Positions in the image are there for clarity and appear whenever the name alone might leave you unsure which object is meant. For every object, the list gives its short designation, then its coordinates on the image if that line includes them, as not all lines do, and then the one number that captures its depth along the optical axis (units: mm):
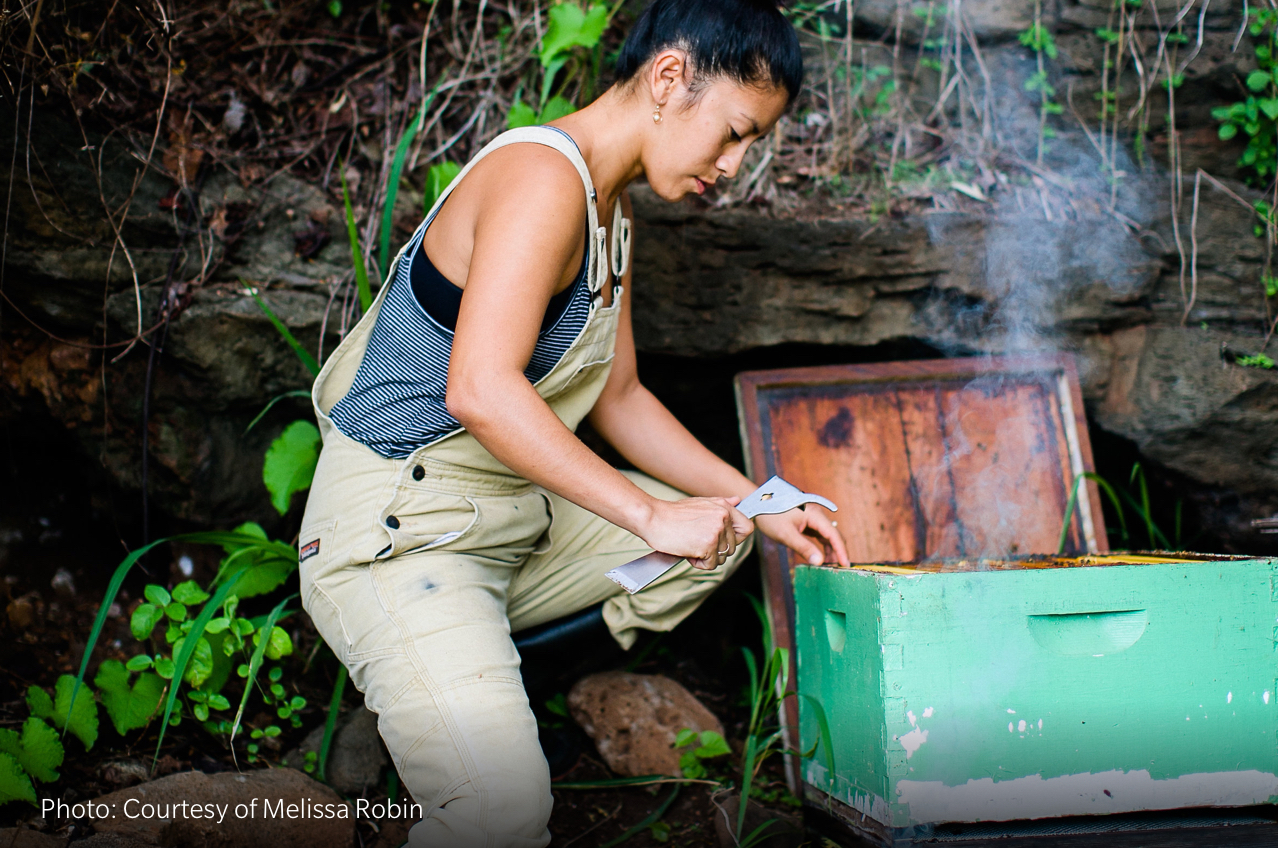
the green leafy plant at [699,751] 2238
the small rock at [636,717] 2289
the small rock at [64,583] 2545
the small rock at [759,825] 1954
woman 1485
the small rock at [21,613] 2436
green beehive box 1533
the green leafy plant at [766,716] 1876
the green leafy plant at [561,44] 2629
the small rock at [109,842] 1630
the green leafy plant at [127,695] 2037
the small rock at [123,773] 2002
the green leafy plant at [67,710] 1977
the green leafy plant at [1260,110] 2791
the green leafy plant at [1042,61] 2994
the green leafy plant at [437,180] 2479
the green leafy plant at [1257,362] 2605
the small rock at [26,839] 1652
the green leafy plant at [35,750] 1895
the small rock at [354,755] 2133
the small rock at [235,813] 1786
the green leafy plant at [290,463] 2262
